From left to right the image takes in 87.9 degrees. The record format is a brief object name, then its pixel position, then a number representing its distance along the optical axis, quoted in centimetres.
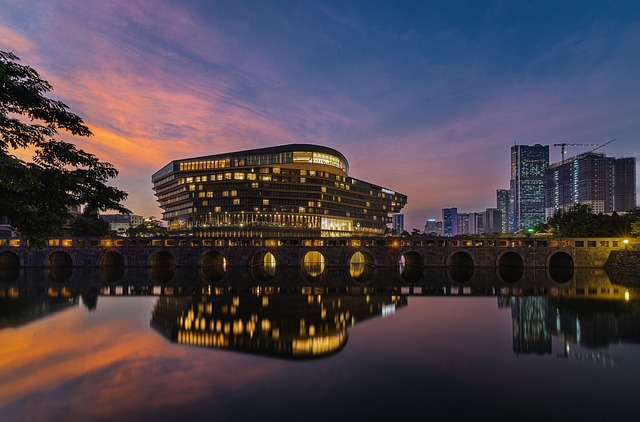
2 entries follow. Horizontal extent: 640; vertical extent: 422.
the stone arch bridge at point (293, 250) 7719
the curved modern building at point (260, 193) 13500
